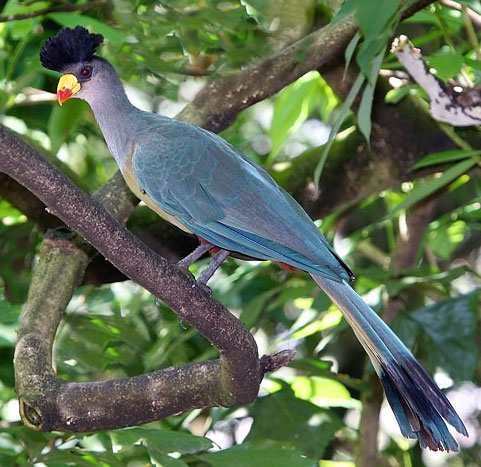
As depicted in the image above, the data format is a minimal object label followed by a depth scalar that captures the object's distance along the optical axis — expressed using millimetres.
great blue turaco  4336
